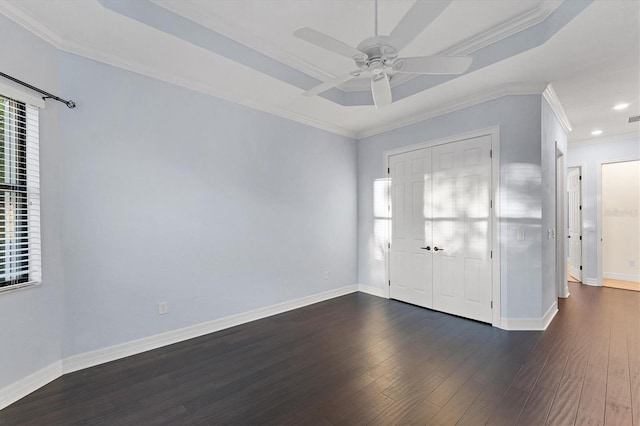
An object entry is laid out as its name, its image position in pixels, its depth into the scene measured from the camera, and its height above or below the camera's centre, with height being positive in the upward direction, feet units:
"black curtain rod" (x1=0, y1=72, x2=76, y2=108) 6.75 +3.15
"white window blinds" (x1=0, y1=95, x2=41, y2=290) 6.91 +0.50
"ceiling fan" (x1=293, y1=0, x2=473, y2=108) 5.25 +3.44
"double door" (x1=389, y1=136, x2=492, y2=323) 11.67 -0.68
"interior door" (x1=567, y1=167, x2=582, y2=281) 18.07 -0.77
